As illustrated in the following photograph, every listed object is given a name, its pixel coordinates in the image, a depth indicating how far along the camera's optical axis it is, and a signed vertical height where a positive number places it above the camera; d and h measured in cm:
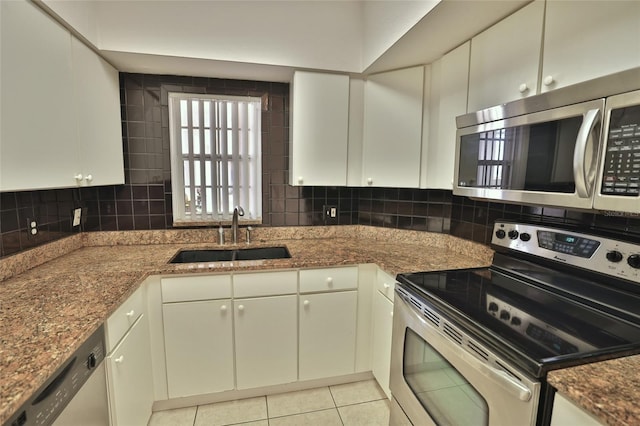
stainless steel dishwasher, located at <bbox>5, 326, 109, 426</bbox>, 82 -66
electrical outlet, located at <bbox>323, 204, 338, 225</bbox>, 254 -27
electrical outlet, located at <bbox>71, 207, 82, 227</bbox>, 203 -25
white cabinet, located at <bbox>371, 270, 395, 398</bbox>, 181 -90
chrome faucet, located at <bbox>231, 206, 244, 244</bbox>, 224 -33
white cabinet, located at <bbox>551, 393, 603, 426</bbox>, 75 -58
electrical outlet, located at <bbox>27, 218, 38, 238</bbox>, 165 -26
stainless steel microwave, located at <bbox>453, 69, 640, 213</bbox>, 94 +14
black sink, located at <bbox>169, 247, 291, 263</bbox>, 218 -53
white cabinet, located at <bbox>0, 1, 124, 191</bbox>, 119 +34
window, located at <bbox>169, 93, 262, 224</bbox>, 226 +19
